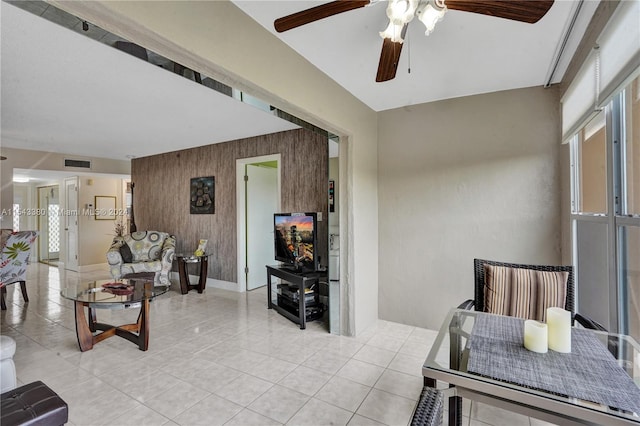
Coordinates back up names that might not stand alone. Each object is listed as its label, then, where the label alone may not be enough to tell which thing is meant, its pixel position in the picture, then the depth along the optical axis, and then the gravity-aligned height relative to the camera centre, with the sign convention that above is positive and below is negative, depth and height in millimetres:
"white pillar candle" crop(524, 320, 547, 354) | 1317 -549
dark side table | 4820 -921
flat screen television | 3574 -307
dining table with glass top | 1035 -637
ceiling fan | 1311 +939
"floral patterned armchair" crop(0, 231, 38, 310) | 3869 -551
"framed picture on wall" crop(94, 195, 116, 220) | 6965 +211
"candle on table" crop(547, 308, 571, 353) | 1320 -523
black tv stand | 3400 -923
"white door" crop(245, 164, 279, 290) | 5051 -68
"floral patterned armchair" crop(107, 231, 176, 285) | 4672 -643
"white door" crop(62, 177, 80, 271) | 6684 -134
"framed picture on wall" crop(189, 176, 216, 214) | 5285 +362
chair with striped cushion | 2029 -534
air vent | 5969 +1078
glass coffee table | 2812 -831
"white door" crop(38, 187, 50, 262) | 7574 -72
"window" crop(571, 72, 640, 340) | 1609 +4
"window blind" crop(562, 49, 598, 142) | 1794 +797
